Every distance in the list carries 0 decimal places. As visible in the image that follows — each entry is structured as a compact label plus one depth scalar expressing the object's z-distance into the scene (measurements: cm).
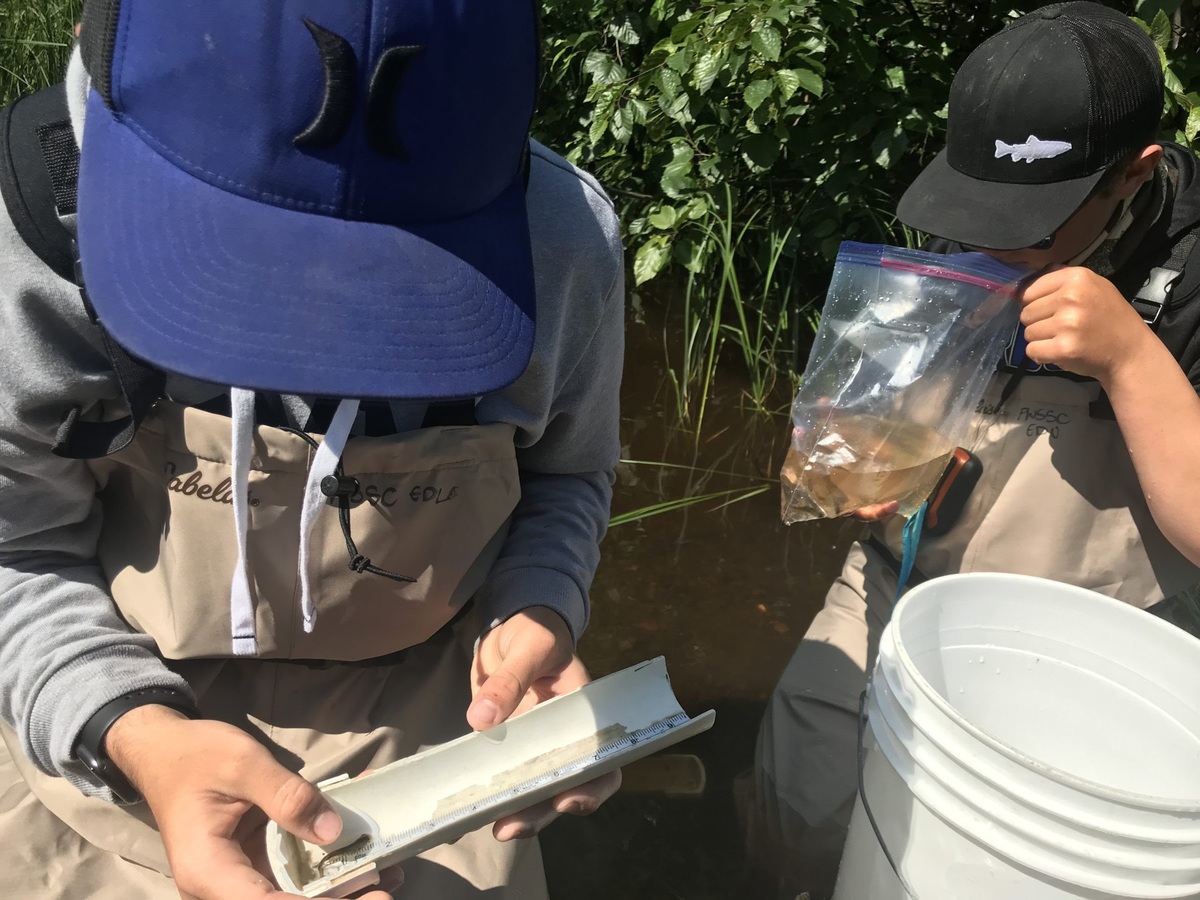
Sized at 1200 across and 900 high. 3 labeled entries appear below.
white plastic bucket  108
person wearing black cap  150
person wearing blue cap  84
